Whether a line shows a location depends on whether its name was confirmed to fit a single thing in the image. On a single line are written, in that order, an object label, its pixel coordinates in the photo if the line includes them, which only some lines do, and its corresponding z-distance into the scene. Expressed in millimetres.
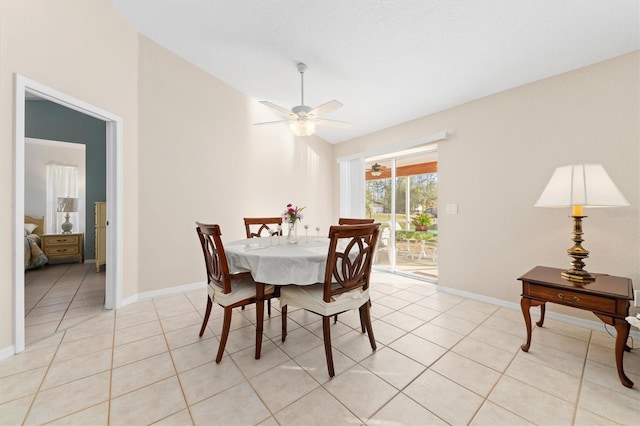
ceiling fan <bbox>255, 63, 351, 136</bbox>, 2466
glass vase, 2373
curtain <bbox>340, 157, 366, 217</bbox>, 4688
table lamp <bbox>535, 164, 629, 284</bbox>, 1803
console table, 1573
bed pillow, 4539
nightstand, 4508
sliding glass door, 3900
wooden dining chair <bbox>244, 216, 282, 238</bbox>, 3070
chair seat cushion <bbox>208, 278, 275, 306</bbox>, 1865
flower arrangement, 2350
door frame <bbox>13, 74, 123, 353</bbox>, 1861
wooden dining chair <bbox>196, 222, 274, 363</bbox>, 1805
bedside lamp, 4891
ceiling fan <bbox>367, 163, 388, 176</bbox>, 4501
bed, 4031
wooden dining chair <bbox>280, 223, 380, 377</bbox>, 1663
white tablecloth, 1773
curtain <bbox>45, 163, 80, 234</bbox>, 5000
